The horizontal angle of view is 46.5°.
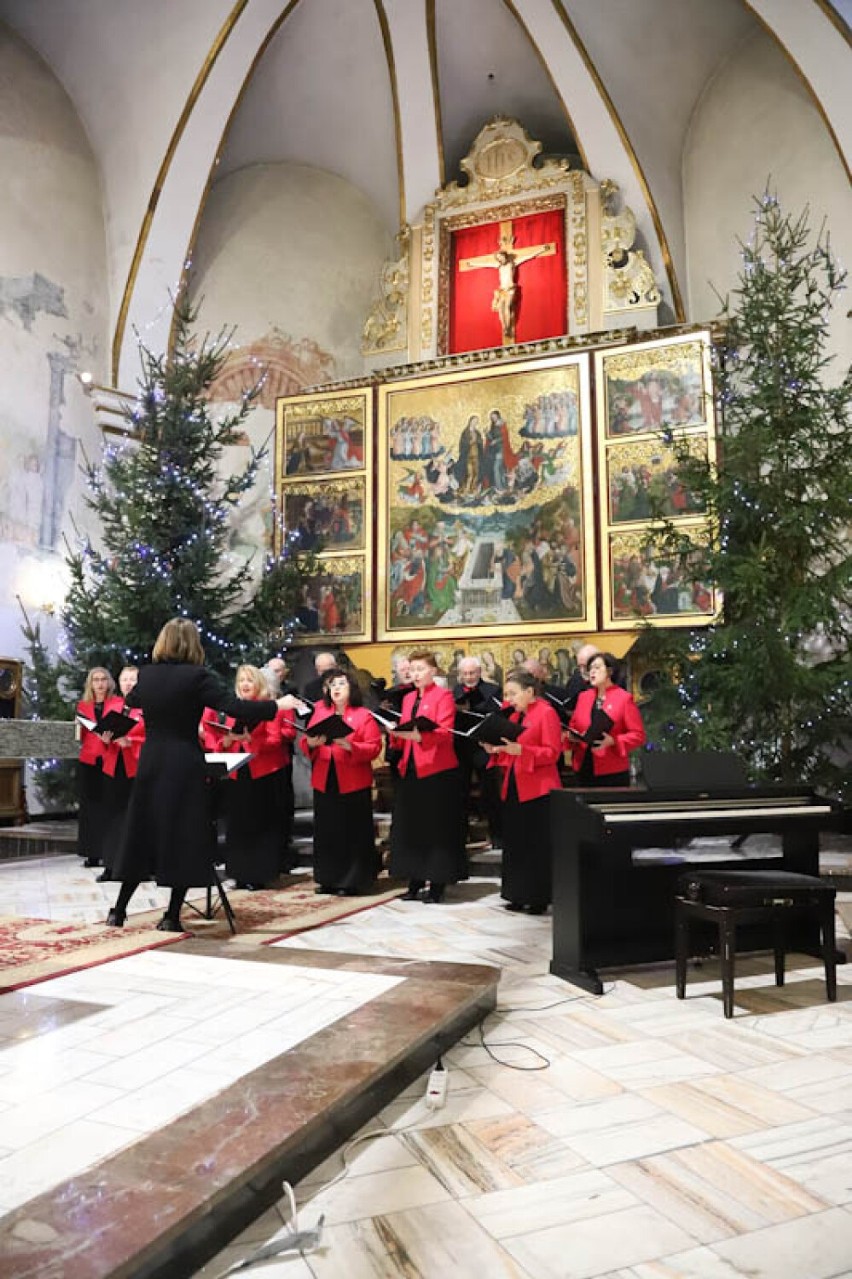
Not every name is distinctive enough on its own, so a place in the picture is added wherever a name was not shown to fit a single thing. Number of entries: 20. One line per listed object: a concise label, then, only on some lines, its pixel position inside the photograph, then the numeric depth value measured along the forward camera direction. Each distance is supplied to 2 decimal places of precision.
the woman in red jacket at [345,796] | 7.54
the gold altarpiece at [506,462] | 12.66
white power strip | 3.23
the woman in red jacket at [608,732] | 7.40
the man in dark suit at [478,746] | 8.32
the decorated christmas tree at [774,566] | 9.48
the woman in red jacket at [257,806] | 7.78
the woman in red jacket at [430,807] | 7.41
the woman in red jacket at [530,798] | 6.73
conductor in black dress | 5.62
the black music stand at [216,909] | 5.87
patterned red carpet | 4.88
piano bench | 4.41
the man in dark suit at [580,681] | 8.66
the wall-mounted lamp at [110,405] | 14.27
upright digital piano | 4.73
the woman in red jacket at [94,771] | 8.75
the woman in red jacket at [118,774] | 8.48
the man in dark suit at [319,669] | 10.33
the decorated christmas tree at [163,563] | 11.91
